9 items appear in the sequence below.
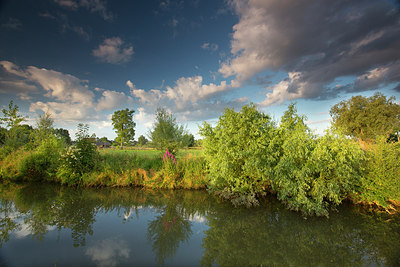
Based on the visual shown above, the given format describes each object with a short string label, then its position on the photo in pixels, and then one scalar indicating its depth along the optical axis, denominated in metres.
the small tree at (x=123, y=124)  56.78
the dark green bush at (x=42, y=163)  11.80
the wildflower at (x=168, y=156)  11.43
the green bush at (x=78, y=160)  10.83
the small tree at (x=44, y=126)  19.41
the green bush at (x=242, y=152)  7.23
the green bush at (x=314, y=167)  6.35
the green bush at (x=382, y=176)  6.97
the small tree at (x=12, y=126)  15.79
